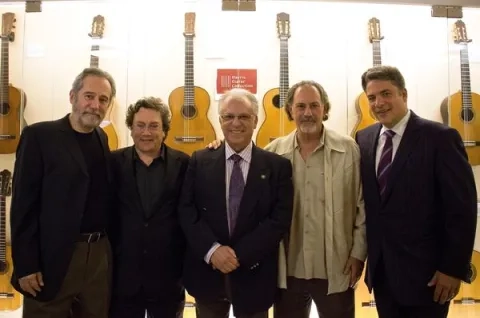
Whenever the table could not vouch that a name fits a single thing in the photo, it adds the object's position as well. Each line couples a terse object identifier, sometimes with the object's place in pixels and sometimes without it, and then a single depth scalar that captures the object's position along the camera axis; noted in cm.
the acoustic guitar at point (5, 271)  276
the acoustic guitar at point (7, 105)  280
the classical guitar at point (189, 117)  274
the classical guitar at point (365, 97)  281
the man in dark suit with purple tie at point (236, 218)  168
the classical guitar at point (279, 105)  277
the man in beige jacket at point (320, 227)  182
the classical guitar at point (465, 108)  275
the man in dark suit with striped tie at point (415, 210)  166
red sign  300
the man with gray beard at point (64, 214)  168
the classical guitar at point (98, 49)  282
